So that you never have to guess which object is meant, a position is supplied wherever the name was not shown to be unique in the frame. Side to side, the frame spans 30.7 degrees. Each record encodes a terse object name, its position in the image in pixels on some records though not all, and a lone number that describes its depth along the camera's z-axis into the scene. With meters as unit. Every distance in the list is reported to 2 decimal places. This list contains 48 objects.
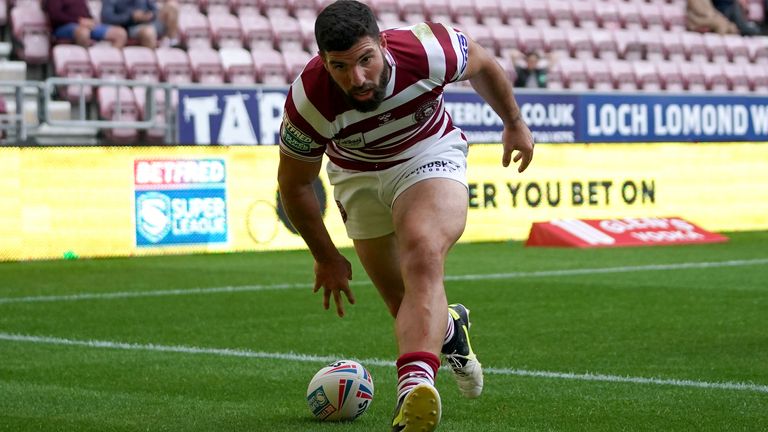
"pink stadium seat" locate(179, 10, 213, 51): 20.09
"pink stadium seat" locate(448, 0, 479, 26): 23.58
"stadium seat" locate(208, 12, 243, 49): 20.36
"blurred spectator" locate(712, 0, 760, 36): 27.08
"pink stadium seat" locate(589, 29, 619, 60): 24.80
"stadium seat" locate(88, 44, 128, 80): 18.27
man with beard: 4.94
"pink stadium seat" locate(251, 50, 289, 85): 19.80
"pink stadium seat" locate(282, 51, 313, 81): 20.09
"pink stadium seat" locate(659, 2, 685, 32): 26.66
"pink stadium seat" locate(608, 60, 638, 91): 24.02
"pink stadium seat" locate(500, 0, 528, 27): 24.42
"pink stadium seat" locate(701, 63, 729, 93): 25.00
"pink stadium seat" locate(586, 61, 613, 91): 23.67
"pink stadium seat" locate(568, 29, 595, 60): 24.41
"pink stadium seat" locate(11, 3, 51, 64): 18.53
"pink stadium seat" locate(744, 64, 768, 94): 25.52
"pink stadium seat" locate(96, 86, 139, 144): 17.48
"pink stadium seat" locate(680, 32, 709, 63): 25.77
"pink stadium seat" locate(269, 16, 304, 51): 20.97
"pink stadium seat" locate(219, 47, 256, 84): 19.50
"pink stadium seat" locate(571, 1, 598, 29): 25.33
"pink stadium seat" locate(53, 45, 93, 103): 18.02
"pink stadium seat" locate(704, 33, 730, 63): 26.00
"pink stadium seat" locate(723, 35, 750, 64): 26.17
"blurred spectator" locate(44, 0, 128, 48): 18.23
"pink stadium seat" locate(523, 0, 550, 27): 24.75
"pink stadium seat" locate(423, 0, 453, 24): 23.25
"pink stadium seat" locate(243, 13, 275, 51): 20.72
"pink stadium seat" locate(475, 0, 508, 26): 23.97
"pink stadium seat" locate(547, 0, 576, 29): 25.08
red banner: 16.53
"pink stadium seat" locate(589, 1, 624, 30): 25.62
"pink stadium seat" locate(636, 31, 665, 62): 25.33
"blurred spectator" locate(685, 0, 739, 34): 26.70
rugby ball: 5.60
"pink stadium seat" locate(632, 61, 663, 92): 24.31
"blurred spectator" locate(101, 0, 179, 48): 18.81
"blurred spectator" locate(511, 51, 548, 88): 21.14
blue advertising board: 16.58
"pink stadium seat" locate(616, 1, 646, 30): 26.00
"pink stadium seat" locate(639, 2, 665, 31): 26.33
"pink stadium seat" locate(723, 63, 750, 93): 25.20
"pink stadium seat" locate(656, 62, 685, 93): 24.53
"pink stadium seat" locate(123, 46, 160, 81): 18.58
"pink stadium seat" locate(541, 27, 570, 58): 24.02
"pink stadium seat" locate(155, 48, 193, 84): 18.86
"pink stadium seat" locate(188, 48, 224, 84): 19.17
